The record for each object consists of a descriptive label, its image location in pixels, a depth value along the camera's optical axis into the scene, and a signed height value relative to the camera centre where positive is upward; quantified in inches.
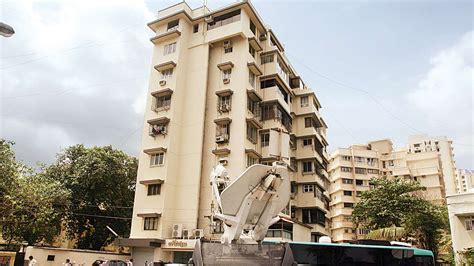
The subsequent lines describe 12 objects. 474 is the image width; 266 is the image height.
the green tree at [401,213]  1187.3 +159.3
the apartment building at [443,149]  2833.4 +863.8
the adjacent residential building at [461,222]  932.6 +89.7
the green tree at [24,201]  949.8 +115.7
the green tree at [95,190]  1466.5 +219.3
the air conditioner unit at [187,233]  1159.0 +52.5
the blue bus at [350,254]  456.1 +3.1
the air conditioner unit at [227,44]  1350.9 +698.6
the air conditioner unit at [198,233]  1144.2 +54.2
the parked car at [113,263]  897.5 -30.4
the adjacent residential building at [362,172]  2495.1 +560.2
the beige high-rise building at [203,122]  1197.7 +416.0
